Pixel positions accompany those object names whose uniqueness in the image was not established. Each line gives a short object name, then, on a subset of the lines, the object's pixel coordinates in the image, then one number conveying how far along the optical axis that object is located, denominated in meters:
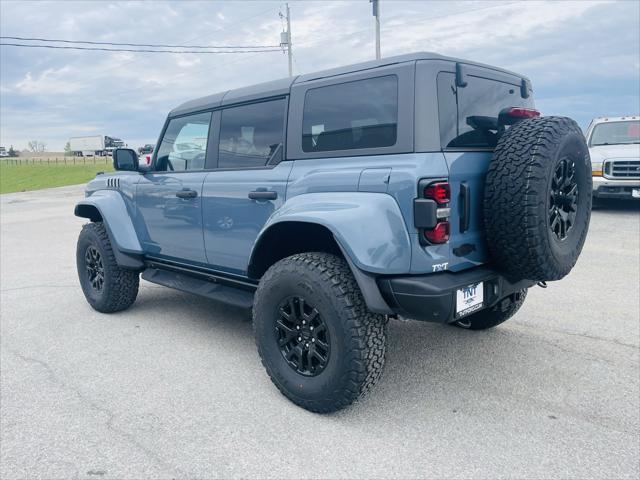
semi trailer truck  82.94
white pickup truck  10.23
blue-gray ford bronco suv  2.71
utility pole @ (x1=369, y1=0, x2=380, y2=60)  18.20
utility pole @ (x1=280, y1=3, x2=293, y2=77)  29.75
